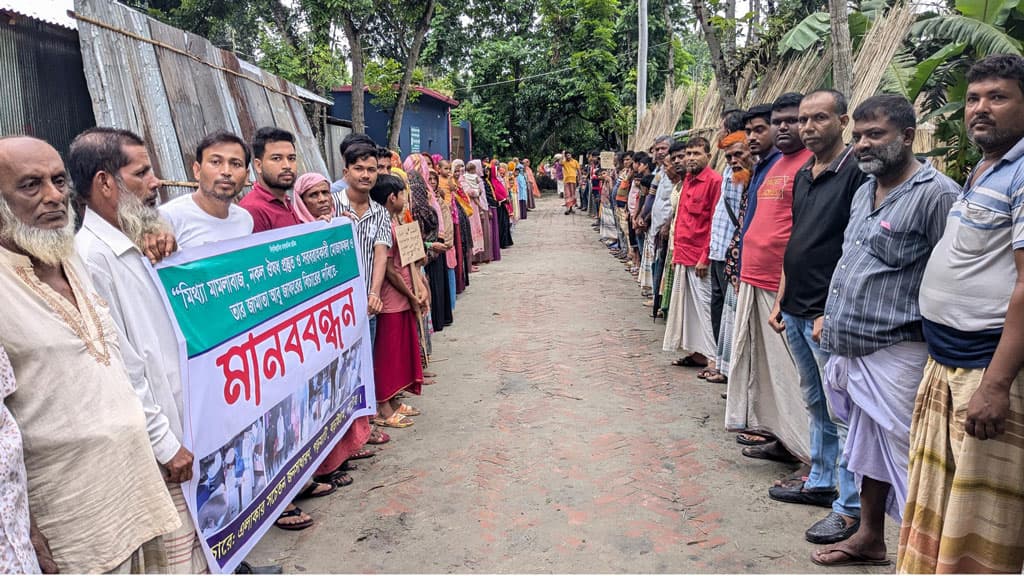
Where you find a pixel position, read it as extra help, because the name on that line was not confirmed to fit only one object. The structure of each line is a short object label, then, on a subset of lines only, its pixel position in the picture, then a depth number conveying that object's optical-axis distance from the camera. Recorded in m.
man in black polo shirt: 3.30
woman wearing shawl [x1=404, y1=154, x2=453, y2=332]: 6.01
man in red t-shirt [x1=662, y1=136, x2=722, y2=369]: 5.92
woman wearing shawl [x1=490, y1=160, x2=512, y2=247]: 15.05
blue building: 22.65
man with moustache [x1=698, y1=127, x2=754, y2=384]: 4.85
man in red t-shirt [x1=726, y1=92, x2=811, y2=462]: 3.84
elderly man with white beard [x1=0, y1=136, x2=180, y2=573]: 1.83
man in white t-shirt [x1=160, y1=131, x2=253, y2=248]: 3.16
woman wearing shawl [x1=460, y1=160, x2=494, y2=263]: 11.70
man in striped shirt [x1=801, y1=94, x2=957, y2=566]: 2.70
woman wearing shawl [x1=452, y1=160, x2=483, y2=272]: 10.80
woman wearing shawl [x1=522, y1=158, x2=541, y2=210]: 23.66
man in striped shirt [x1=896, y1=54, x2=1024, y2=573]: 2.23
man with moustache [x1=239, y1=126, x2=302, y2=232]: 3.74
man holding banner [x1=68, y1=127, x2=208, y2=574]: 2.26
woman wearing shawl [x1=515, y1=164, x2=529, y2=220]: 21.29
